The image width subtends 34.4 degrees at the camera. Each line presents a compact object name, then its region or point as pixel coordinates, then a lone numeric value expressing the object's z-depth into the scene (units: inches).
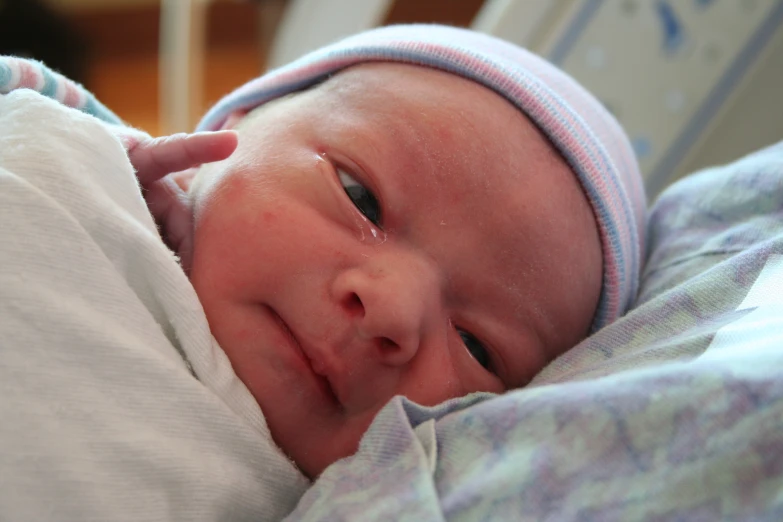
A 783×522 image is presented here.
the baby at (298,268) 9.5
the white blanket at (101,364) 9.3
